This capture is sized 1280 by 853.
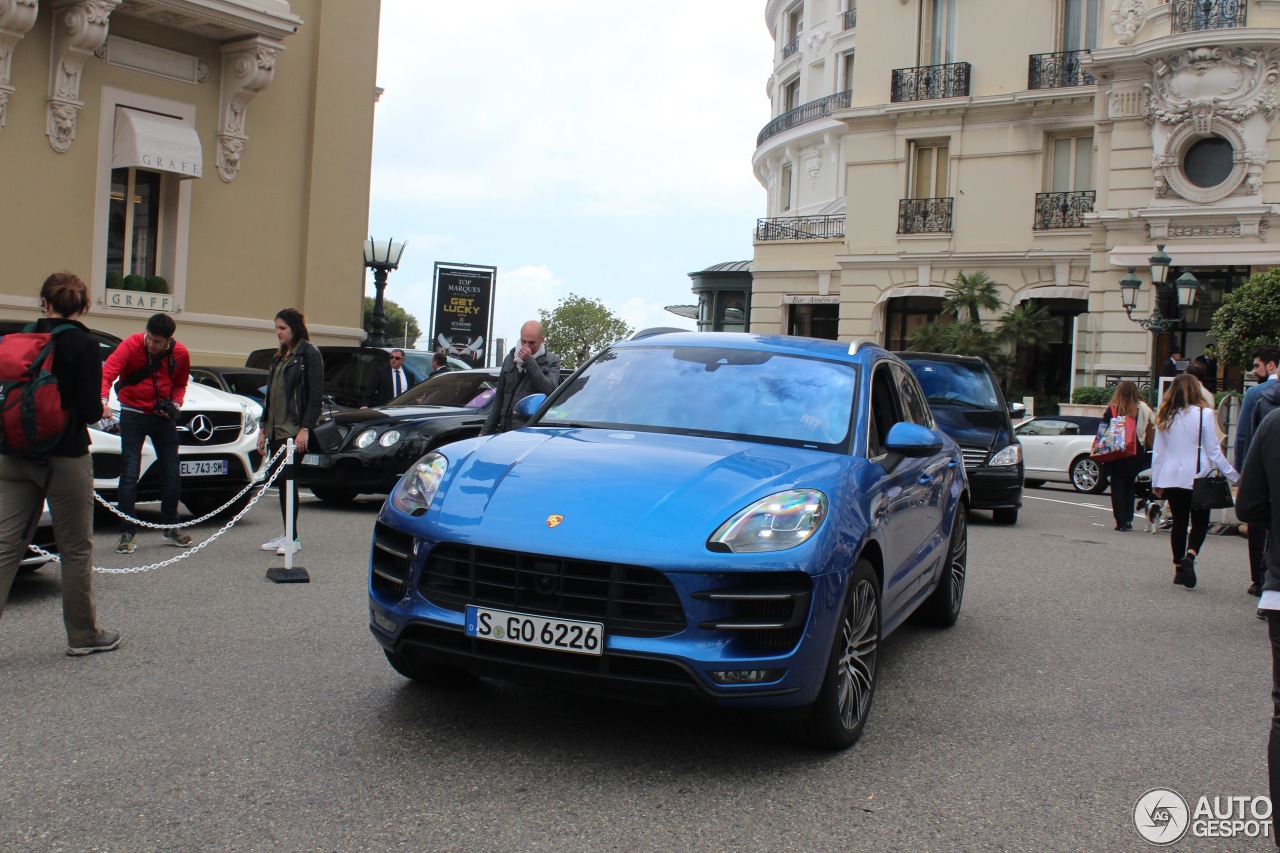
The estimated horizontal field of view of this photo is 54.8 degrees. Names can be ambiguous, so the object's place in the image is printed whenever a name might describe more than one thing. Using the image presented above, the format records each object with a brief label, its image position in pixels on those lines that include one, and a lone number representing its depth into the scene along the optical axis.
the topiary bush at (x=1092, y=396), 27.64
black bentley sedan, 11.81
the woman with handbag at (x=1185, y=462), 9.71
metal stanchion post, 7.87
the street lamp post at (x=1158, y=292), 22.39
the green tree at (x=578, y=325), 94.81
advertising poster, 26.42
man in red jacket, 9.01
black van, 13.63
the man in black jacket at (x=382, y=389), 15.92
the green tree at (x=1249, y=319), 21.22
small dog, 14.23
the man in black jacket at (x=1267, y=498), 3.70
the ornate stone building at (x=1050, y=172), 26.64
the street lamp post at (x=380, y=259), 22.45
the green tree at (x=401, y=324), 119.69
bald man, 9.94
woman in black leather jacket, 8.95
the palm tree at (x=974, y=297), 31.92
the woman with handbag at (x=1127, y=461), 13.71
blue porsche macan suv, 4.18
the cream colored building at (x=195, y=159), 18.50
